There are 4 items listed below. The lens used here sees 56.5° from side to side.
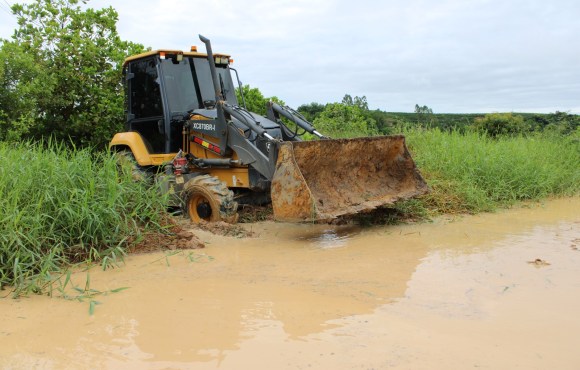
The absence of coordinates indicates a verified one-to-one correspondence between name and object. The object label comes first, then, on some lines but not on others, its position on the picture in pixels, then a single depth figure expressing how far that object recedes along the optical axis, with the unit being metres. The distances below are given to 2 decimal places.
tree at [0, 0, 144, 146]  10.38
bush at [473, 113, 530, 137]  15.68
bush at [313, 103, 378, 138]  14.02
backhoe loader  6.10
